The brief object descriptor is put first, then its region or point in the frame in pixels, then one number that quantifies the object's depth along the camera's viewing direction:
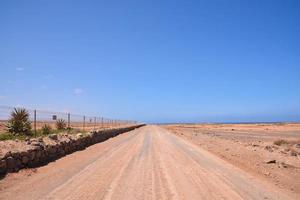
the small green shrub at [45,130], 25.34
